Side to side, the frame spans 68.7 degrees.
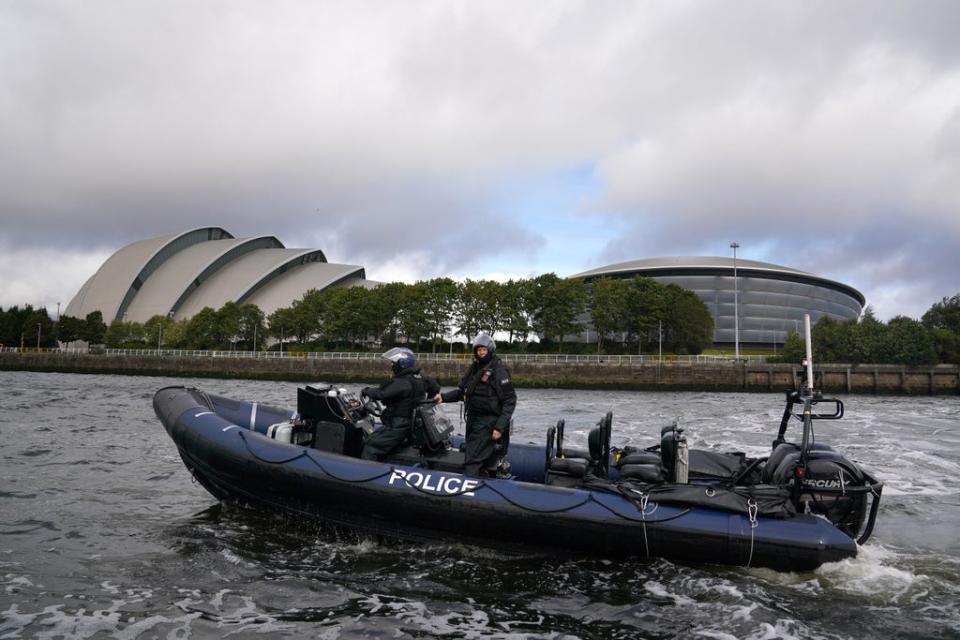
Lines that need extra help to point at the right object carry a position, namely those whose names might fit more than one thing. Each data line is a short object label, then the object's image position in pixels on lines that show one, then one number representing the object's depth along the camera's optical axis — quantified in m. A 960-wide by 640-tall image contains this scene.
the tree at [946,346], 58.34
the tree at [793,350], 58.04
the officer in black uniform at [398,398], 8.18
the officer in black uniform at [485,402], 7.83
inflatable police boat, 7.08
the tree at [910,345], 52.84
